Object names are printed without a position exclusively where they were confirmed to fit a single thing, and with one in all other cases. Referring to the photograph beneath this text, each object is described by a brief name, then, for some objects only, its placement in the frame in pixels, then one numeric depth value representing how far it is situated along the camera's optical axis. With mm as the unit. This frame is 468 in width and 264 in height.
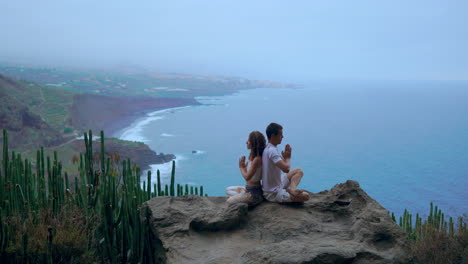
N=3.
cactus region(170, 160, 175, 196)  4774
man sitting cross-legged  4387
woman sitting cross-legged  4492
